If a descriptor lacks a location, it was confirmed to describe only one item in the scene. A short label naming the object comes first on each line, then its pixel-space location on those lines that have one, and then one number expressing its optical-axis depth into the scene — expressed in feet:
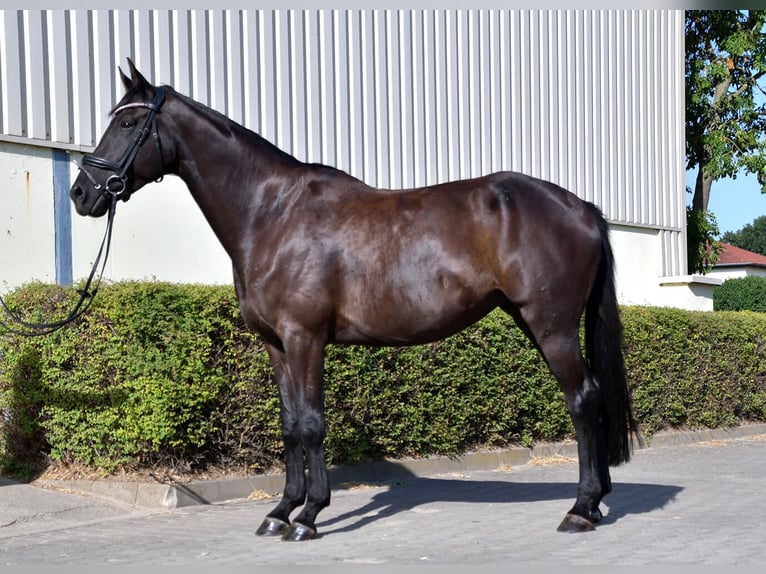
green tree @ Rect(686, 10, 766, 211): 82.12
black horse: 20.33
